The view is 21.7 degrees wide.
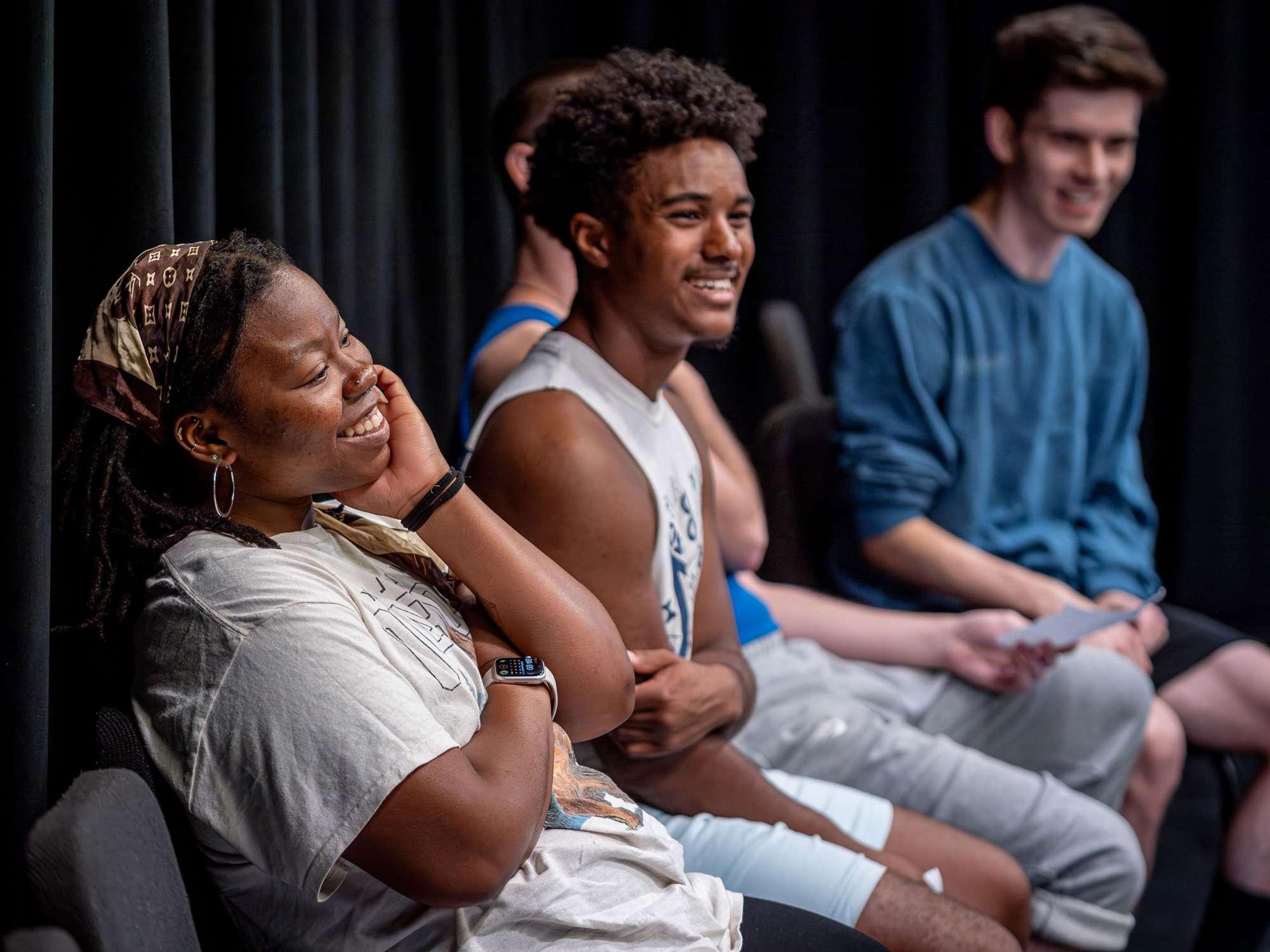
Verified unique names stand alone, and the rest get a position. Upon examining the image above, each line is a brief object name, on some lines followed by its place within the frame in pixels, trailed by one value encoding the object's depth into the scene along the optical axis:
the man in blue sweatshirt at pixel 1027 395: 3.56
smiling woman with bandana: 2.36
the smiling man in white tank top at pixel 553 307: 3.24
